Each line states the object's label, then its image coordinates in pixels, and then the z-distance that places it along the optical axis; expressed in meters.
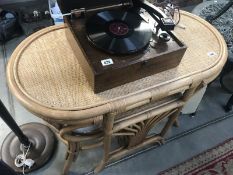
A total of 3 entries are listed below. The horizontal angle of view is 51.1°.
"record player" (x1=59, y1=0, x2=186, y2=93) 0.68
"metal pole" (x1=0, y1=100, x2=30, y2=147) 0.92
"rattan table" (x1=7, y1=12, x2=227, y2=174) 0.71
